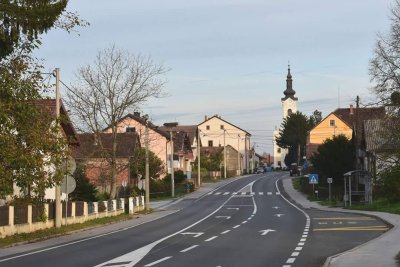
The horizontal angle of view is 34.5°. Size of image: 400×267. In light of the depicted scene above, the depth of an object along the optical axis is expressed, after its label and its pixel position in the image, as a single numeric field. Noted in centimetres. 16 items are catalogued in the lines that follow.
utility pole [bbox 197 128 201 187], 8562
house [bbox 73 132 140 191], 4534
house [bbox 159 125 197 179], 9900
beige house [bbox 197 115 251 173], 16512
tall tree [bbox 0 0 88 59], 1991
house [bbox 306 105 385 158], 11980
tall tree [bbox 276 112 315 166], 14612
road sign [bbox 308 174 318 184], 5716
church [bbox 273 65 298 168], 15614
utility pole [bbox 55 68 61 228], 2814
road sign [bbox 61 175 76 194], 2823
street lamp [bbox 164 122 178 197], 6912
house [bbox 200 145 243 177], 14488
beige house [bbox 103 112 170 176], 9019
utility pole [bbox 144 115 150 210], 4791
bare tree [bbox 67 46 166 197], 4572
